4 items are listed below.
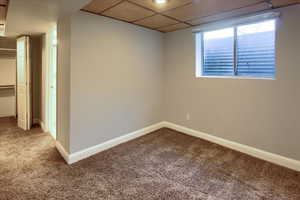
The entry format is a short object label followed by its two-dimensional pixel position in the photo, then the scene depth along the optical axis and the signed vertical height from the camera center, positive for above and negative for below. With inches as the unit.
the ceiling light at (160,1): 94.9 +47.9
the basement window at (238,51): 114.3 +30.7
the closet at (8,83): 207.3 +12.9
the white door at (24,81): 162.9 +11.9
